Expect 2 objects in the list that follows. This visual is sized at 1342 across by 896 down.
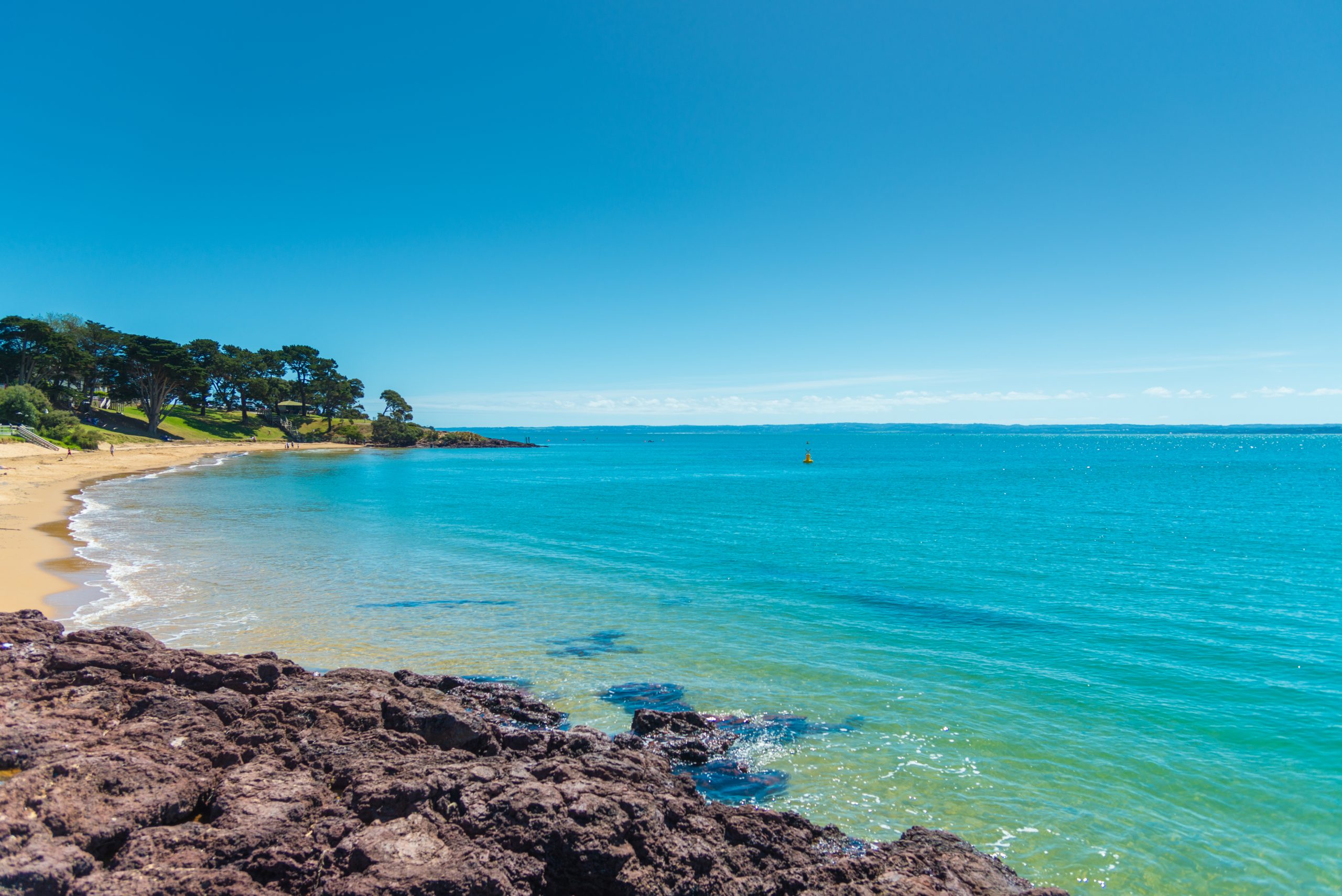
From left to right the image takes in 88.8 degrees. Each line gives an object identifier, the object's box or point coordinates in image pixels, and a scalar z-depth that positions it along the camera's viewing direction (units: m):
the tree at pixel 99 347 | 100.88
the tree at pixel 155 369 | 96.38
